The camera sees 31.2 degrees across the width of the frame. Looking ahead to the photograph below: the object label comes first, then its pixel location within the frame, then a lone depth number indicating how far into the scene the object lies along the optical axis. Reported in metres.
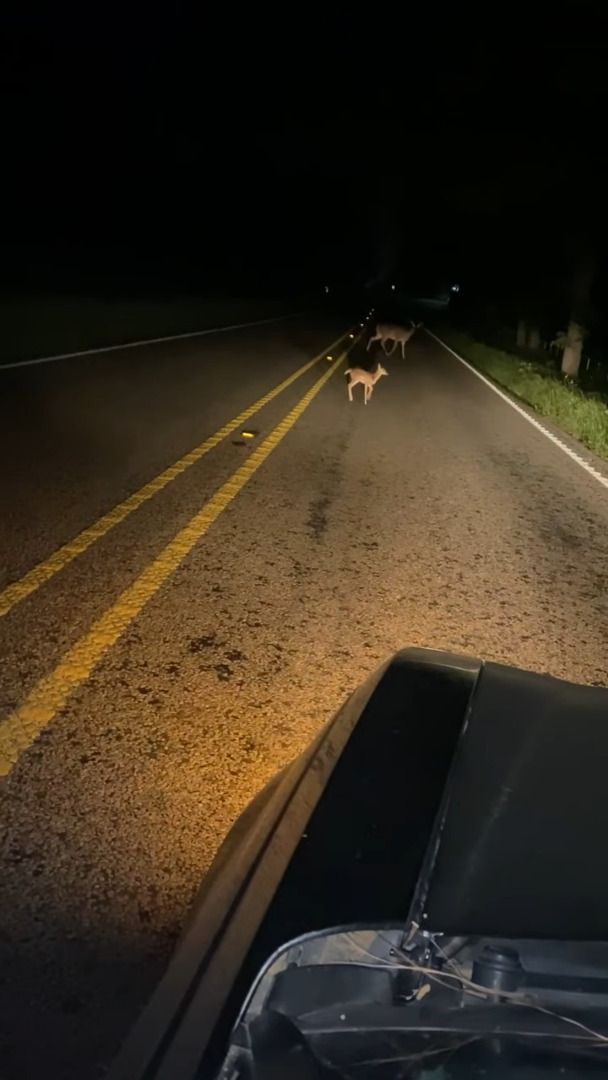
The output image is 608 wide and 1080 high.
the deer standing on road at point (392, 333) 33.28
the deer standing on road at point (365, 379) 18.23
